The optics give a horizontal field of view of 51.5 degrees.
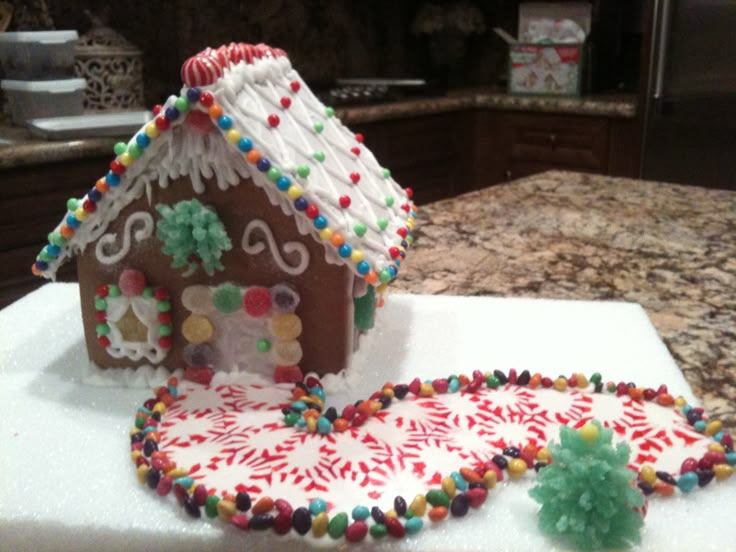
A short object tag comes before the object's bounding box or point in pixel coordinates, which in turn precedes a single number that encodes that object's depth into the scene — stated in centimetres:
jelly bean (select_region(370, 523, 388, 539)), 63
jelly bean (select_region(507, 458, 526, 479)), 70
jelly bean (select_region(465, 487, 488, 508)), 66
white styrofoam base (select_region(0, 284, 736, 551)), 64
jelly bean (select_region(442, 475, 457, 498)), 66
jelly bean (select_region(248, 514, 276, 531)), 63
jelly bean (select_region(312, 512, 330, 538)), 63
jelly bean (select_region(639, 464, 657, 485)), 68
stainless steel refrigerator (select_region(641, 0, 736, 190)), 273
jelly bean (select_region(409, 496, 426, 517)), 64
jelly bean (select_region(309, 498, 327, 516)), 64
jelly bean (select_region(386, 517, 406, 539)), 63
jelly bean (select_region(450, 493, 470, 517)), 65
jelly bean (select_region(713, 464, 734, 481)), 69
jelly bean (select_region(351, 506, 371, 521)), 64
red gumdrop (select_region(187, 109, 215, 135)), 78
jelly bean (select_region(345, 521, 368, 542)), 62
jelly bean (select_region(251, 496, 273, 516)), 64
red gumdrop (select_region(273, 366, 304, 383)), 88
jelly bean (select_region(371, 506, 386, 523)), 63
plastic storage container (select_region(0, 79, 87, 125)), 222
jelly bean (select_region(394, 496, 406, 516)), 64
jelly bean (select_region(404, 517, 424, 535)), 63
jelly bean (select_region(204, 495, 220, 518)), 65
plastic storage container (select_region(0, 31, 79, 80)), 218
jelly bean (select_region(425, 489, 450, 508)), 65
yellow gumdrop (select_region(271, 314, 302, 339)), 86
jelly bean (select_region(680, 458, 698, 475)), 70
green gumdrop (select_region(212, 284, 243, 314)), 85
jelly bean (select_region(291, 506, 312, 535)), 63
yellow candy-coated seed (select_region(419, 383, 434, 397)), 85
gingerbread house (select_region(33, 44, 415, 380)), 80
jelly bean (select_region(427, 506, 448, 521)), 64
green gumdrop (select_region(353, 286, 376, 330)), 93
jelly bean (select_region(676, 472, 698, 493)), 68
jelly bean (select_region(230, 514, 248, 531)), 63
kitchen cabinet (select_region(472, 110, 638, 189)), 291
